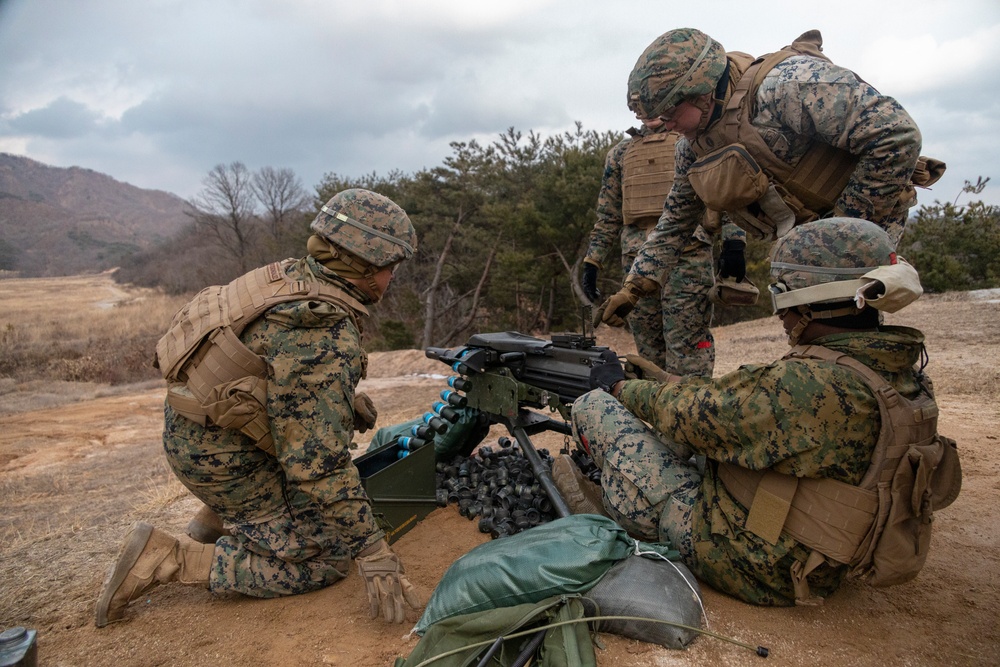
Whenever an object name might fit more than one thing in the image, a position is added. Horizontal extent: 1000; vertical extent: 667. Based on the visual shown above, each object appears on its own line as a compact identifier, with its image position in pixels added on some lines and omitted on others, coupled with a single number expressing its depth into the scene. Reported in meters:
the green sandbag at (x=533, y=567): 2.26
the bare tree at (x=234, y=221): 29.11
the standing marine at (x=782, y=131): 2.91
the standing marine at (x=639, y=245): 4.78
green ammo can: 3.38
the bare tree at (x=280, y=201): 30.22
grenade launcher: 3.55
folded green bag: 2.04
